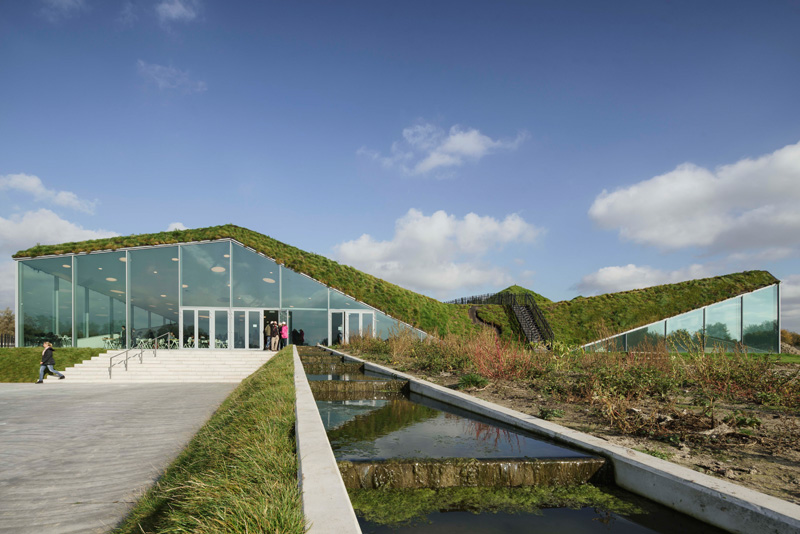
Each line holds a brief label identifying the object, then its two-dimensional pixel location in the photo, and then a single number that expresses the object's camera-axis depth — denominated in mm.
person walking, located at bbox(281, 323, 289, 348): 22675
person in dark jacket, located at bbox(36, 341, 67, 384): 16344
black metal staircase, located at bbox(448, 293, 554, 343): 26516
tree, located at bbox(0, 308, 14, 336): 37256
